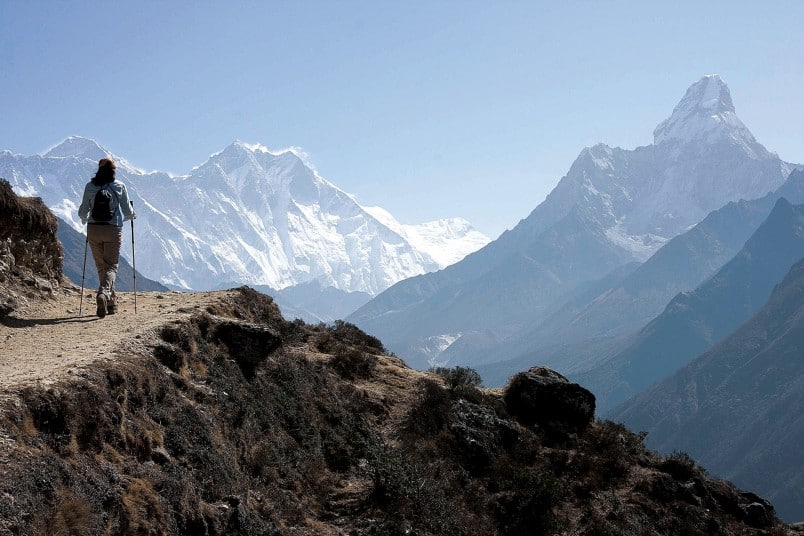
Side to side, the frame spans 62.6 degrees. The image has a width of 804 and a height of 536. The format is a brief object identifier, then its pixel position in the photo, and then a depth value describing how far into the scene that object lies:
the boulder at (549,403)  23.50
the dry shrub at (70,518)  7.80
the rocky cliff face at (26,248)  16.61
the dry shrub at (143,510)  8.89
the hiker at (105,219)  15.97
